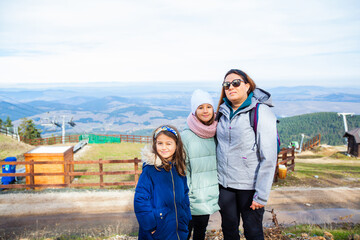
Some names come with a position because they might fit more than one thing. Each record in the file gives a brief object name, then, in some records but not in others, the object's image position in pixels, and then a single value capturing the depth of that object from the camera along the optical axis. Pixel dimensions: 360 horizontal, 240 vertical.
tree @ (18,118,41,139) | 48.15
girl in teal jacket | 2.99
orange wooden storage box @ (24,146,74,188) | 9.38
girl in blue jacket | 2.53
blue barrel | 10.01
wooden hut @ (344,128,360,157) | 26.60
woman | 2.74
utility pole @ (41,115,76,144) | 37.12
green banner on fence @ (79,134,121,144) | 34.36
